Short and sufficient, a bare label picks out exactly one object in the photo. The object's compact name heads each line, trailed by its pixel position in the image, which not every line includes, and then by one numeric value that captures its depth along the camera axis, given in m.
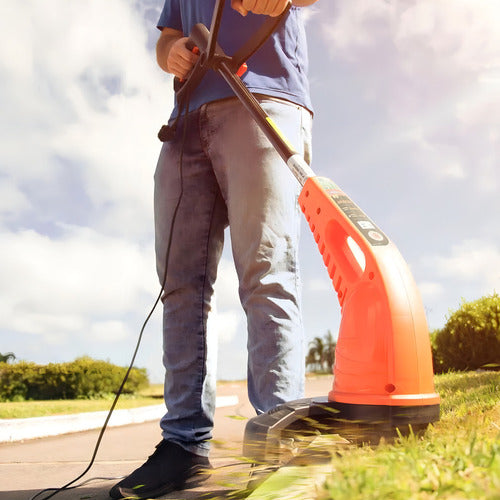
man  2.09
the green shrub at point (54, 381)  11.78
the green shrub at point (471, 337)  8.09
